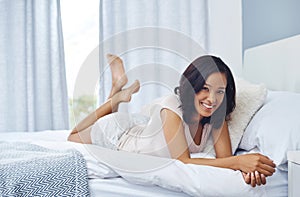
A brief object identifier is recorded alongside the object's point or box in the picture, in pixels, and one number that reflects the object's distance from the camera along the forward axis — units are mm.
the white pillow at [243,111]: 1473
